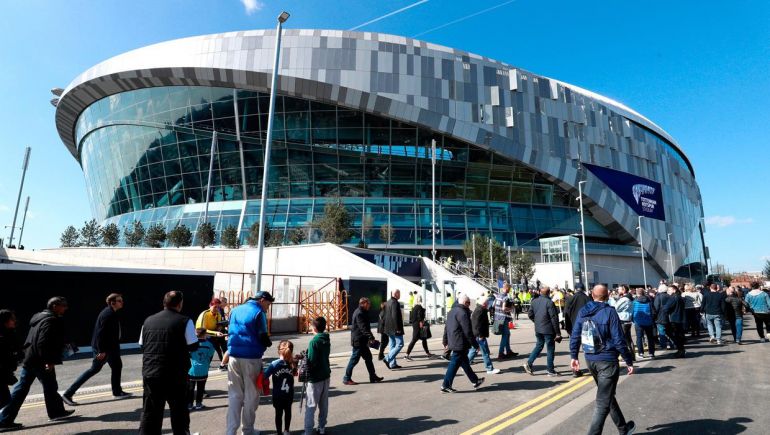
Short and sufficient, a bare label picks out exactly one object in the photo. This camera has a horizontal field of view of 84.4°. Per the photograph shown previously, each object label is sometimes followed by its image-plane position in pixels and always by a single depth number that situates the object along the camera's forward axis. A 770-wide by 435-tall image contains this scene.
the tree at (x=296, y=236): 34.69
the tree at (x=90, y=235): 40.57
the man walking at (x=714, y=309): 12.54
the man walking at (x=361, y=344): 8.19
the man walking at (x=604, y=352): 4.66
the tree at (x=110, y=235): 39.75
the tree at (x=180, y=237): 35.28
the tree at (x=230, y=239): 34.25
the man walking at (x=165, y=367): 4.25
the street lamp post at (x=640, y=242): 49.17
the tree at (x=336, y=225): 33.03
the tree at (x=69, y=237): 40.47
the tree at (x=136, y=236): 39.22
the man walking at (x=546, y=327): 8.77
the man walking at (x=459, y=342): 7.32
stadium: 40.91
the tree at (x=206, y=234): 34.53
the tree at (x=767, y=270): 91.25
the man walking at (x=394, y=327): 9.94
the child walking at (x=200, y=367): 6.26
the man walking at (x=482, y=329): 9.17
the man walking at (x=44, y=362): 5.64
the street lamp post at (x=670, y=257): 55.86
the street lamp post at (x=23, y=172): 36.38
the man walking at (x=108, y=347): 6.72
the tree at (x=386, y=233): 41.45
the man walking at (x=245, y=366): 4.91
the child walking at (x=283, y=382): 5.11
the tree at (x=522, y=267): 35.31
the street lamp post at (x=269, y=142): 12.44
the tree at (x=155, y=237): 36.28
